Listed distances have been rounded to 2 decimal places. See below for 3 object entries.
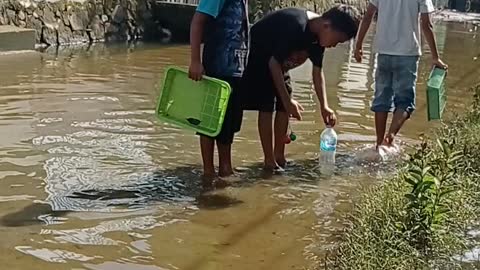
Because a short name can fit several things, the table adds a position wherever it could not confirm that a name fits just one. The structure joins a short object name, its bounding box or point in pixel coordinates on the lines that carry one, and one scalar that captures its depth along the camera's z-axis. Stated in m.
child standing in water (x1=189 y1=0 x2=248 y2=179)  5.44
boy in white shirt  6.75
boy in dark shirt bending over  5.77
